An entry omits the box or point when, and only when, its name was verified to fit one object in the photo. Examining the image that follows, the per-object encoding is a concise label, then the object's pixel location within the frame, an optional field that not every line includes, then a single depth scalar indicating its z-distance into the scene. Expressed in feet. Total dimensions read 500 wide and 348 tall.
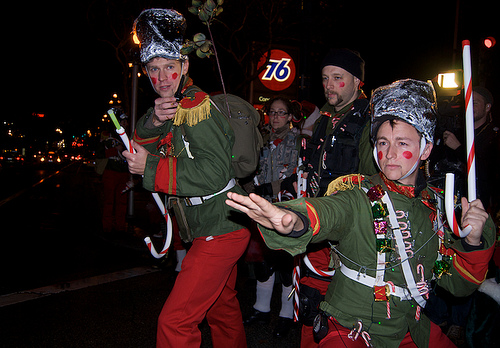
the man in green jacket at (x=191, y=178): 8.56
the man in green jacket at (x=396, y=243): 7.18
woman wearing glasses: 14.26
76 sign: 45.16
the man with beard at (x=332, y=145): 9.85
